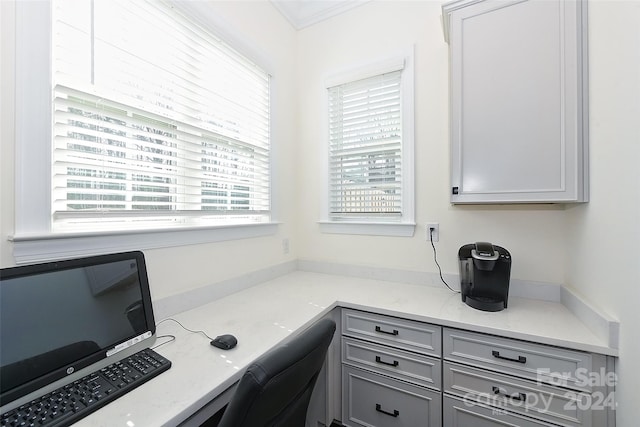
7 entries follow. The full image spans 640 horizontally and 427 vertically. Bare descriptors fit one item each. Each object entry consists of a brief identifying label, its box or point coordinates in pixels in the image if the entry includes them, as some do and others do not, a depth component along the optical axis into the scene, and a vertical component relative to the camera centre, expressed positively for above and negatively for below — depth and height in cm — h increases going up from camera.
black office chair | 67 -45
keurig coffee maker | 142 -34
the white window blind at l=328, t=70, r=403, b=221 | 202 +49
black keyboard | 68 -51
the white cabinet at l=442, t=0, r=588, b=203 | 127 +56
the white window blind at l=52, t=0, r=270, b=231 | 106 +45
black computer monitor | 74 -33
